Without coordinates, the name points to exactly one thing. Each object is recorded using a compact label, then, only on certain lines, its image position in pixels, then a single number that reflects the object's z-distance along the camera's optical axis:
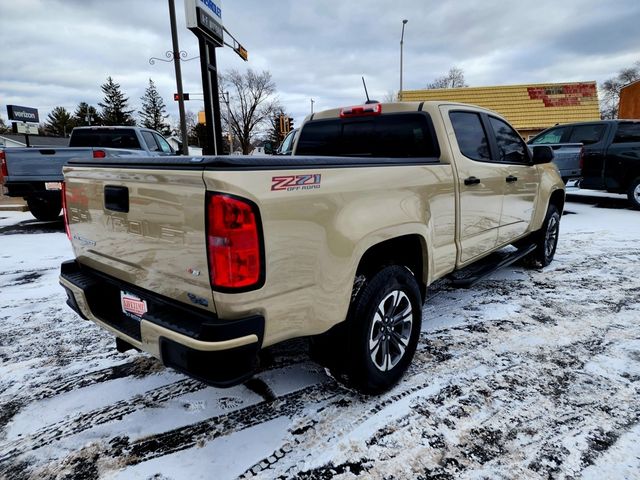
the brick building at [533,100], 25.59
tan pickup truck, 1.73
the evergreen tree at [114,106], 64.50
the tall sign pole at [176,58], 11.84
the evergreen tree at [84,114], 63.69
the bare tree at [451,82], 62.62
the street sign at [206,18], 7.93
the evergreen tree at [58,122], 67.56
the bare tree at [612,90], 58.75
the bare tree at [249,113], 51.43
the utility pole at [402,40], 25.55
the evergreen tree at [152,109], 71.56
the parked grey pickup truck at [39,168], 7.23
